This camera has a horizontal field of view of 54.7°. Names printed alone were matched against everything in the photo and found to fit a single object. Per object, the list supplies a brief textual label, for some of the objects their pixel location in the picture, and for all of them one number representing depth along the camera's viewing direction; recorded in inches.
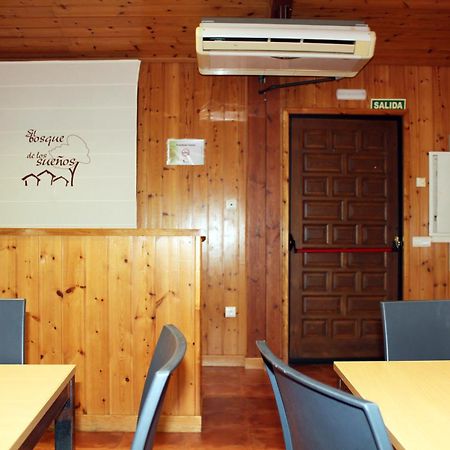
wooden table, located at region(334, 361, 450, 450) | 35.7
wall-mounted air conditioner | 94.3
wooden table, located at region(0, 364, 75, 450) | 37.4
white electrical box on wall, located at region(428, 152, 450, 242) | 153.4
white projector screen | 149.9
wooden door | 155.6
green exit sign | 153.8
